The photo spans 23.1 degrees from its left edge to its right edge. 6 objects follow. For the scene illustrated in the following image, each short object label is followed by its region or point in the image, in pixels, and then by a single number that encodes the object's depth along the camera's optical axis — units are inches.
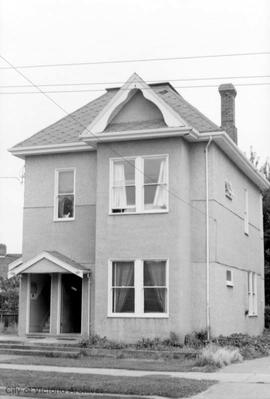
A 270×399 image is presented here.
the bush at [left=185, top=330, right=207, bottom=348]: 790.5
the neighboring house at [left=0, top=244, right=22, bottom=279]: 1862.2
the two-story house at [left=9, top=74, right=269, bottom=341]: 813.2
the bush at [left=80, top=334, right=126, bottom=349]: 789.2
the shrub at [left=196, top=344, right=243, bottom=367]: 661.9
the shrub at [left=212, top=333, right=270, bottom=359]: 768.9
